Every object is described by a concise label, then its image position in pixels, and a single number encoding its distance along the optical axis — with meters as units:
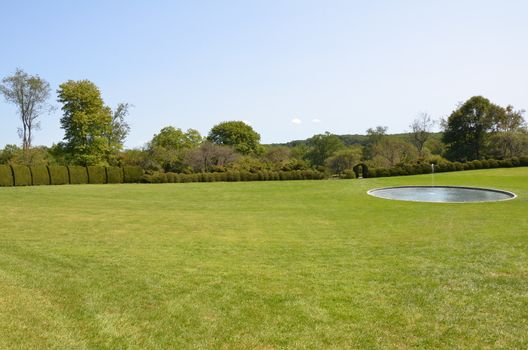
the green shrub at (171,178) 32.09
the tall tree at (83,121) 36.47
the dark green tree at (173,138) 58.16
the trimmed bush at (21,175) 27.03
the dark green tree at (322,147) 71.46
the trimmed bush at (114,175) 32.19
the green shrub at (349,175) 32.12
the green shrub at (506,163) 35.44
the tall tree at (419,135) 55.48
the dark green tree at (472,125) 46.41
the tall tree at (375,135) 62.79
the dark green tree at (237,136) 63.62
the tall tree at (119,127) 43.81
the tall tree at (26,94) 35.78
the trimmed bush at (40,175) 28.03
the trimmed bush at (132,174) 33.09
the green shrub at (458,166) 34.94
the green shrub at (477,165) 35.41
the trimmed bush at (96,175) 31.34
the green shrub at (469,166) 35.34
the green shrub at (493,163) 35.53
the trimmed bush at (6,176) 26.44
